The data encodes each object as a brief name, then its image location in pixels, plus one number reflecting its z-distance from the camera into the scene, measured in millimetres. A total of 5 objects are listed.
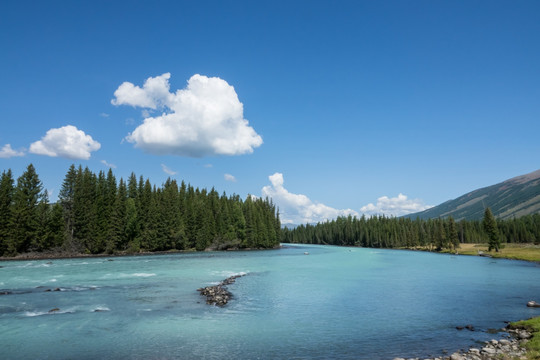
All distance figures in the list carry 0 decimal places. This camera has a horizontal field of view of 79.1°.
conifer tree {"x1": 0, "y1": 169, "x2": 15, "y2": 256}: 82062
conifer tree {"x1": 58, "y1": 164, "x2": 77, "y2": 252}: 94719
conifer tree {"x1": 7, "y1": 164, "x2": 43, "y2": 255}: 83375
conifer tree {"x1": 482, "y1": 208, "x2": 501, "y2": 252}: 110812
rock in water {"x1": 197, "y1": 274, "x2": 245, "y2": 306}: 32188
